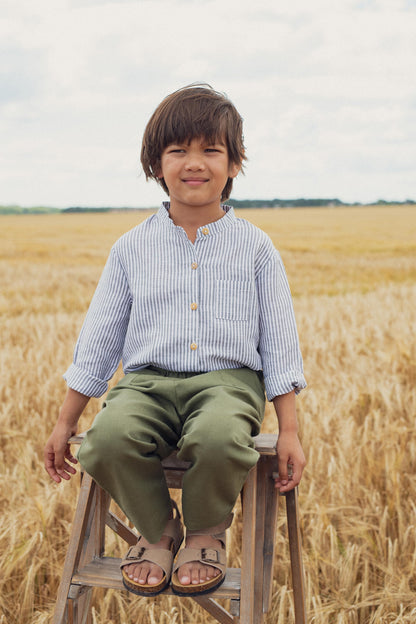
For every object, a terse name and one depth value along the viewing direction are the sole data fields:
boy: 1.81
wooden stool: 1.87
